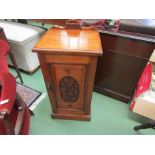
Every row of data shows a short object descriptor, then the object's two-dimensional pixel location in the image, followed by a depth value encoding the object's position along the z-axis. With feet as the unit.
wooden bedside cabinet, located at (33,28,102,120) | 2.66
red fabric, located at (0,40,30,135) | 2.32
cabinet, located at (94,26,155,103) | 3.64
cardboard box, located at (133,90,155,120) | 3.67
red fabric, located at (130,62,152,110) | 3.77
